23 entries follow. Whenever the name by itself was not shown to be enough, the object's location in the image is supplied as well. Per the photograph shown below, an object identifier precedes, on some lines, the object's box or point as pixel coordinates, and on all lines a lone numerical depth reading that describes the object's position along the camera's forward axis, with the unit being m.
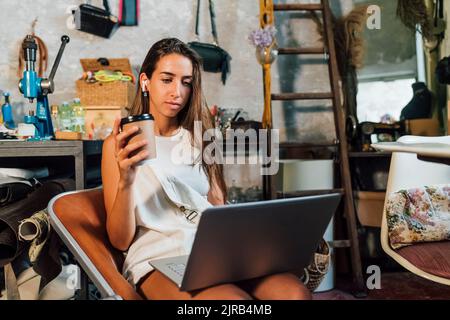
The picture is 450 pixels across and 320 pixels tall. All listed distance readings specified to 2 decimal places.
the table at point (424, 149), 1.46
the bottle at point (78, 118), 2.64
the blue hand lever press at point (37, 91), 2.32
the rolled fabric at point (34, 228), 1.58
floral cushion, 1.78
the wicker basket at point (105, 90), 2.61
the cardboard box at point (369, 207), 2.90
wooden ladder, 2.64
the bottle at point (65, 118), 2.68
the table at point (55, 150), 1.90
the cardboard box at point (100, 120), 2.61
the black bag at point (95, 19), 2.85
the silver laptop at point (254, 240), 0.93
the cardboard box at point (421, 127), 3.05
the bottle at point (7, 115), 2.54
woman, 1.10
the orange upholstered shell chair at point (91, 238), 1.17
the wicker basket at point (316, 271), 1.78
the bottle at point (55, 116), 2.78
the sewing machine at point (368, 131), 2.98
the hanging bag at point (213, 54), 2.89
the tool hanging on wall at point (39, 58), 2.95
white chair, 1.57
